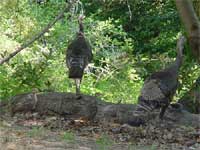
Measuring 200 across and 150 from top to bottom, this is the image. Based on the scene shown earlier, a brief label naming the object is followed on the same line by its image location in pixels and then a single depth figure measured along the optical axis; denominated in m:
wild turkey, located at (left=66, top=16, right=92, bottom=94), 14.07
